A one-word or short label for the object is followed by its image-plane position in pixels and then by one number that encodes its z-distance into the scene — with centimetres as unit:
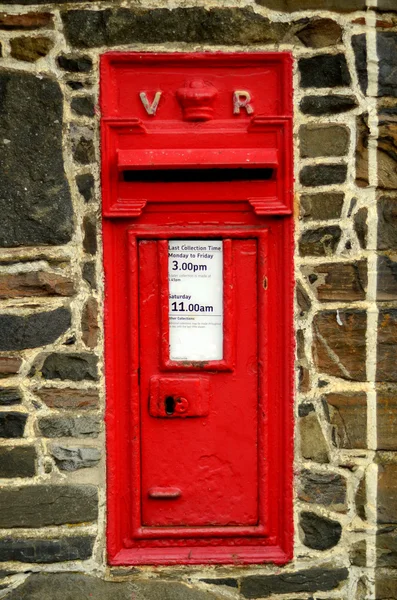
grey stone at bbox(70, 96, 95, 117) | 266
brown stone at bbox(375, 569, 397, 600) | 278
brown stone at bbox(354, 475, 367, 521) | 275
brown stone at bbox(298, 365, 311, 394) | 273
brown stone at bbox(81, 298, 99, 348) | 270
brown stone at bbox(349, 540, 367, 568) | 277
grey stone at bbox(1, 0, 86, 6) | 263
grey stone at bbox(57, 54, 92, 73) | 264
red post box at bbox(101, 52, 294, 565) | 264
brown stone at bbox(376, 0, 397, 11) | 265
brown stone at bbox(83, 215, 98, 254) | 269
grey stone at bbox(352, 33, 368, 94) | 265
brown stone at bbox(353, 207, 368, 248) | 269
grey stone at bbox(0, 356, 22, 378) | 271
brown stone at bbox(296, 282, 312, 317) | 271
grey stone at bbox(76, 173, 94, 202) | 268
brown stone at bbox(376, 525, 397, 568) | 277
